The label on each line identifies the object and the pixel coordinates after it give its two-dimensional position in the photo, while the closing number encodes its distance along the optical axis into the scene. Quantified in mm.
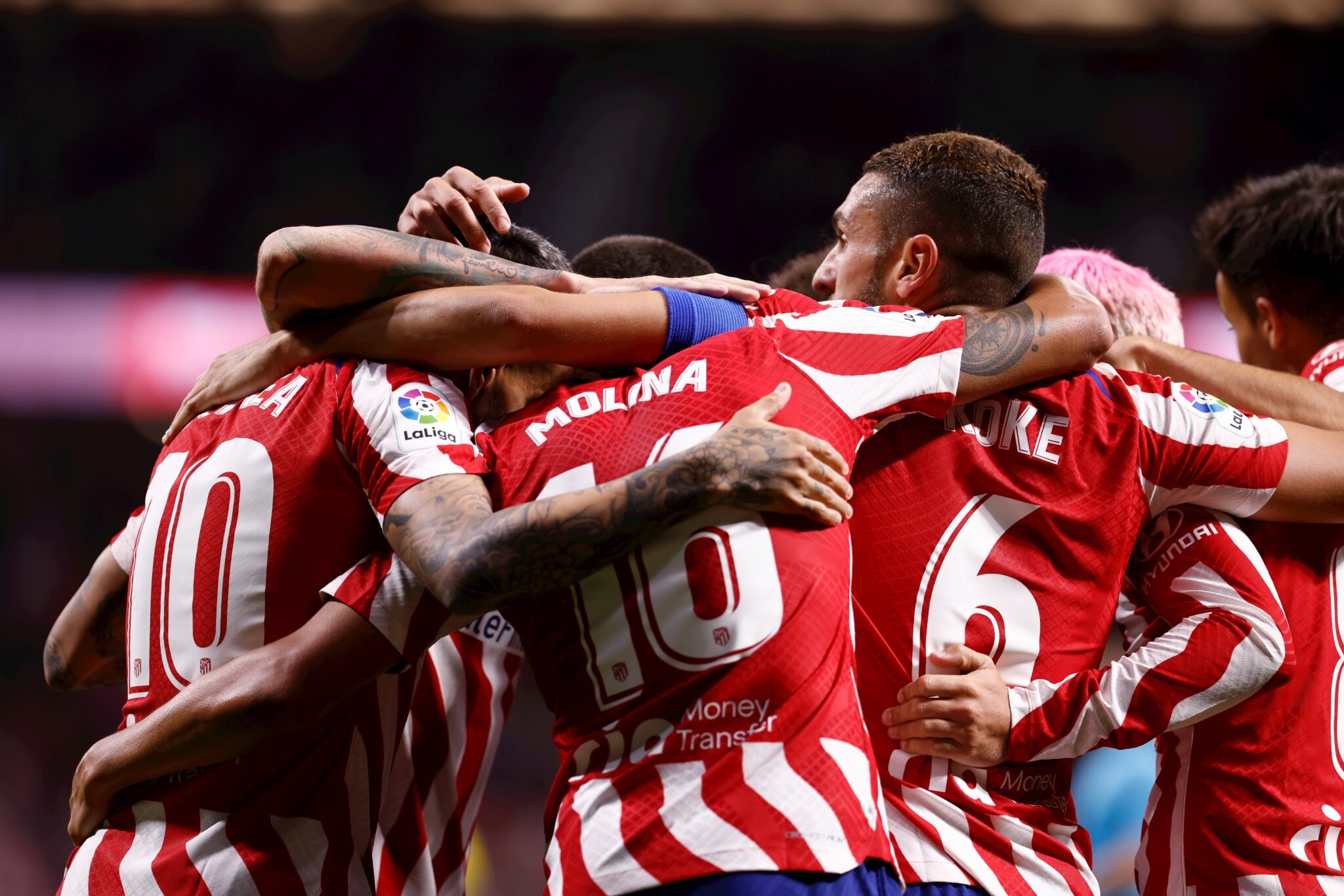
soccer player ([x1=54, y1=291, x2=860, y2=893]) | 8564
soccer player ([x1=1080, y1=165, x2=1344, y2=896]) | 8734
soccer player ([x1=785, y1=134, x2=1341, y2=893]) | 8612
